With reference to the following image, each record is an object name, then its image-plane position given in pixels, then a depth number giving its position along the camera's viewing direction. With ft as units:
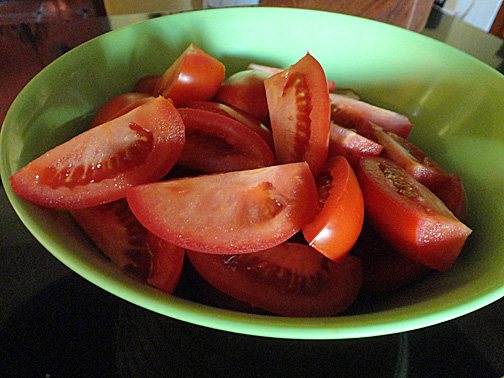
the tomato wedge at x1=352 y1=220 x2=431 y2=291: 0.63
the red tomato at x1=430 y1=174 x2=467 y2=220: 0.69
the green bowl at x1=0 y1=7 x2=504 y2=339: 0.49
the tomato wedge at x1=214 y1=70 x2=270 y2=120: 0.77
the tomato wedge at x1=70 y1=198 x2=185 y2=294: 0.58
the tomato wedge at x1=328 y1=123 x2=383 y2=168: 0.70
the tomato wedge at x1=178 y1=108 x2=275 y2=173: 0.65
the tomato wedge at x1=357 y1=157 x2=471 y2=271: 0.57
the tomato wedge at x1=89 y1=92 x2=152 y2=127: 0.75
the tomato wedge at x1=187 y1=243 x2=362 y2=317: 0.57
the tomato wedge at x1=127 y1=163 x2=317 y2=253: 0.53
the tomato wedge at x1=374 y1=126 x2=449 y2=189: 0.70
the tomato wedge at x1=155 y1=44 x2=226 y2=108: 0.73
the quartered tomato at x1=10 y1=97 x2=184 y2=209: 0.57
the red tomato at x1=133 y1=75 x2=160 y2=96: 0.85
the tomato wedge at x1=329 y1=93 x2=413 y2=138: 0.81
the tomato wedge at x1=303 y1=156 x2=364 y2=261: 0.55
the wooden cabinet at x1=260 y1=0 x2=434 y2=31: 1.18
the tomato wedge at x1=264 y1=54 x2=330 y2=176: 0.65
